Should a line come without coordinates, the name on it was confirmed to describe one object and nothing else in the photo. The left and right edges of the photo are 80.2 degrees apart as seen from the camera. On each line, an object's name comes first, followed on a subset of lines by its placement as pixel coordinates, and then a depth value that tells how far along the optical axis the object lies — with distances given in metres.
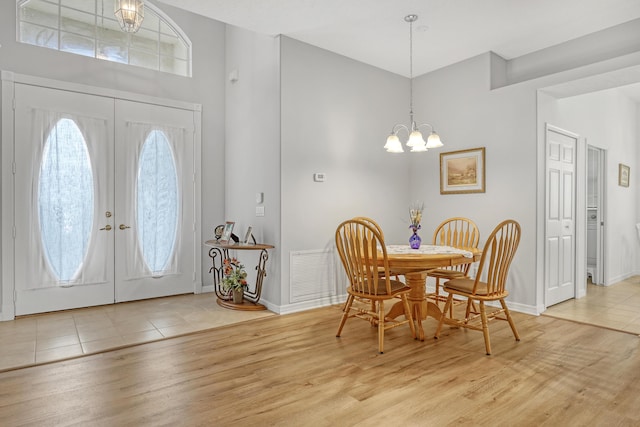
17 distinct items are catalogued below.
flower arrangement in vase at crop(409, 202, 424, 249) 3.45
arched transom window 3.97
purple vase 3.45
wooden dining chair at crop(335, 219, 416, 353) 2.91
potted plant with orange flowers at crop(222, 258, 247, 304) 4.14
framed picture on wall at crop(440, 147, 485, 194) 4.39
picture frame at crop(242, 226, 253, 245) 4.22
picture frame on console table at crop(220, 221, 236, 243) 4.35
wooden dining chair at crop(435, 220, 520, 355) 2.87
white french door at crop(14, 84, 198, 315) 3.82
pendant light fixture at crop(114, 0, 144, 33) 3.58
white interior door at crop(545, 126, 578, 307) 4.14
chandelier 3.30
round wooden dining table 2.91
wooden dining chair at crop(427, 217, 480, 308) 3.72
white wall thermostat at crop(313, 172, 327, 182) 4.18
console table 3.97
